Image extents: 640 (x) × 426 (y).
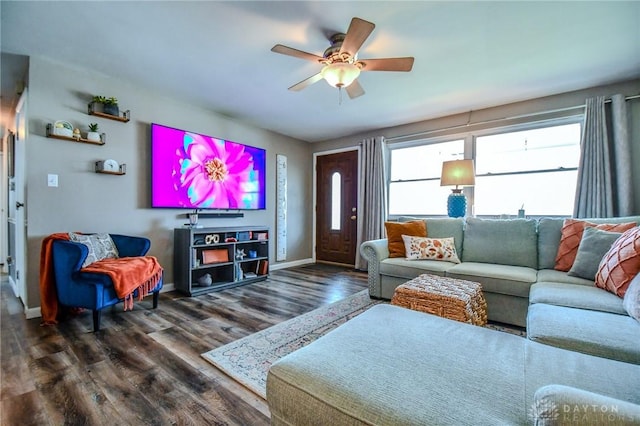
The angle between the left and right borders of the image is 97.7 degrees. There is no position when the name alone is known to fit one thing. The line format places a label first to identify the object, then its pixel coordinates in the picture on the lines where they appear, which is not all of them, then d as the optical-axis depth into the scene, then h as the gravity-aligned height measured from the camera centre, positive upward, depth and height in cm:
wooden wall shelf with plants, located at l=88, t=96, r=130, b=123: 285 +108
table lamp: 332 +41
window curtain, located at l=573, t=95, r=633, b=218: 290 +51
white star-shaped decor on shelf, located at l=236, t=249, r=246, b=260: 388 -61
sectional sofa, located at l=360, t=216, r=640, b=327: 237 -52
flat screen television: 335 +53
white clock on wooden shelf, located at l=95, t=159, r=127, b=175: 291 +46
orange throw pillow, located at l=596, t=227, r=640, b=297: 169 -34
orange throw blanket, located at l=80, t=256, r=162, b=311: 231 -55
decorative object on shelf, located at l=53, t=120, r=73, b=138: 262 +78
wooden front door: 514 +8
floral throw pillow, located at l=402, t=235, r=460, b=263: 304 -41
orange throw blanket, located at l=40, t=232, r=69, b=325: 240 -63
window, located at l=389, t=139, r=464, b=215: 424 +54
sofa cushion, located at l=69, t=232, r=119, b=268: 253 -33
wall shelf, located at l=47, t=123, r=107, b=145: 261 +71
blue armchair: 225 -59
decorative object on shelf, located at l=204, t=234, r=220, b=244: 354 -35
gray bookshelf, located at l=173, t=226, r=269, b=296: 332 -61
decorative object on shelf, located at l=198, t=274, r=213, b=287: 343 -86
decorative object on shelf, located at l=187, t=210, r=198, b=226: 349 -10
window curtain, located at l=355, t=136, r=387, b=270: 457 +32
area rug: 171 -98
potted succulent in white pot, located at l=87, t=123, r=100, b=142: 282 +79
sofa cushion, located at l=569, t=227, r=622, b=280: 211 -30
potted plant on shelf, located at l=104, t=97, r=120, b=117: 291 +110
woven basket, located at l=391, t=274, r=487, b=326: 191 -63
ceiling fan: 202 +116
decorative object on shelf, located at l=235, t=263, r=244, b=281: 378 -85
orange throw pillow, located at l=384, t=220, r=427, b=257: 328 -25
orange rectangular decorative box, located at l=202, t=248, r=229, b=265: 351 -58
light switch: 265 +29
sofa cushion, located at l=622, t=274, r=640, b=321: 138 -45
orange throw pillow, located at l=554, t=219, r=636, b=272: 246 -27
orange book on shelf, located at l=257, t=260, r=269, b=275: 412 -84
